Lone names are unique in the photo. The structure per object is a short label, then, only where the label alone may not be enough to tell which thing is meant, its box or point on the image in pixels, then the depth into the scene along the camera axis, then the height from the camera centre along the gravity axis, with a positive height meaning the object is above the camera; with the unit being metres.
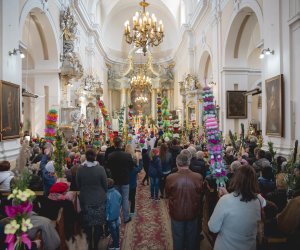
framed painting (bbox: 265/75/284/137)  7.74 +0.39
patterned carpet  5.23 -2.08
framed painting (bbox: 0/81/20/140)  7.53 +0.35
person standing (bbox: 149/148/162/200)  7.76 -1.14
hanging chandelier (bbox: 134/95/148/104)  27.92 +2.12
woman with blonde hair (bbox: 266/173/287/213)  4.08 -1.02
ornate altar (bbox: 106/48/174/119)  29.36 +3.70
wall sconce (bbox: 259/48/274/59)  8.26 +1.89
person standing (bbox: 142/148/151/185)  9.78 -1.20
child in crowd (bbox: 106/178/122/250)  4.76 -1.38
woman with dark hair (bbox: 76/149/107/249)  4.43 -0.98
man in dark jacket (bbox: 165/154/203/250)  3.79 -0.99
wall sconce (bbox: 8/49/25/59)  8.05 +1.93
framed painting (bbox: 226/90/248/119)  12.70 +0.67
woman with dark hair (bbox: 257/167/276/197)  4.59 -0.93
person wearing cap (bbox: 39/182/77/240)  3.99 -1.08
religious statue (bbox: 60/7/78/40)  13.48 +4.44
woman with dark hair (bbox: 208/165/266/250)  2.87 -0.87
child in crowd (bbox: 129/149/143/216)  6.74 -1.44
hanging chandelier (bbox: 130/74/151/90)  24.69 +3.27
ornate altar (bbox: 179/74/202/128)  18.62 +1.44
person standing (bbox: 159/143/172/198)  7.83 -0.95
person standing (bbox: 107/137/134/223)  5.83 -0.85
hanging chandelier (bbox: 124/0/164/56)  13.73 +4.15
